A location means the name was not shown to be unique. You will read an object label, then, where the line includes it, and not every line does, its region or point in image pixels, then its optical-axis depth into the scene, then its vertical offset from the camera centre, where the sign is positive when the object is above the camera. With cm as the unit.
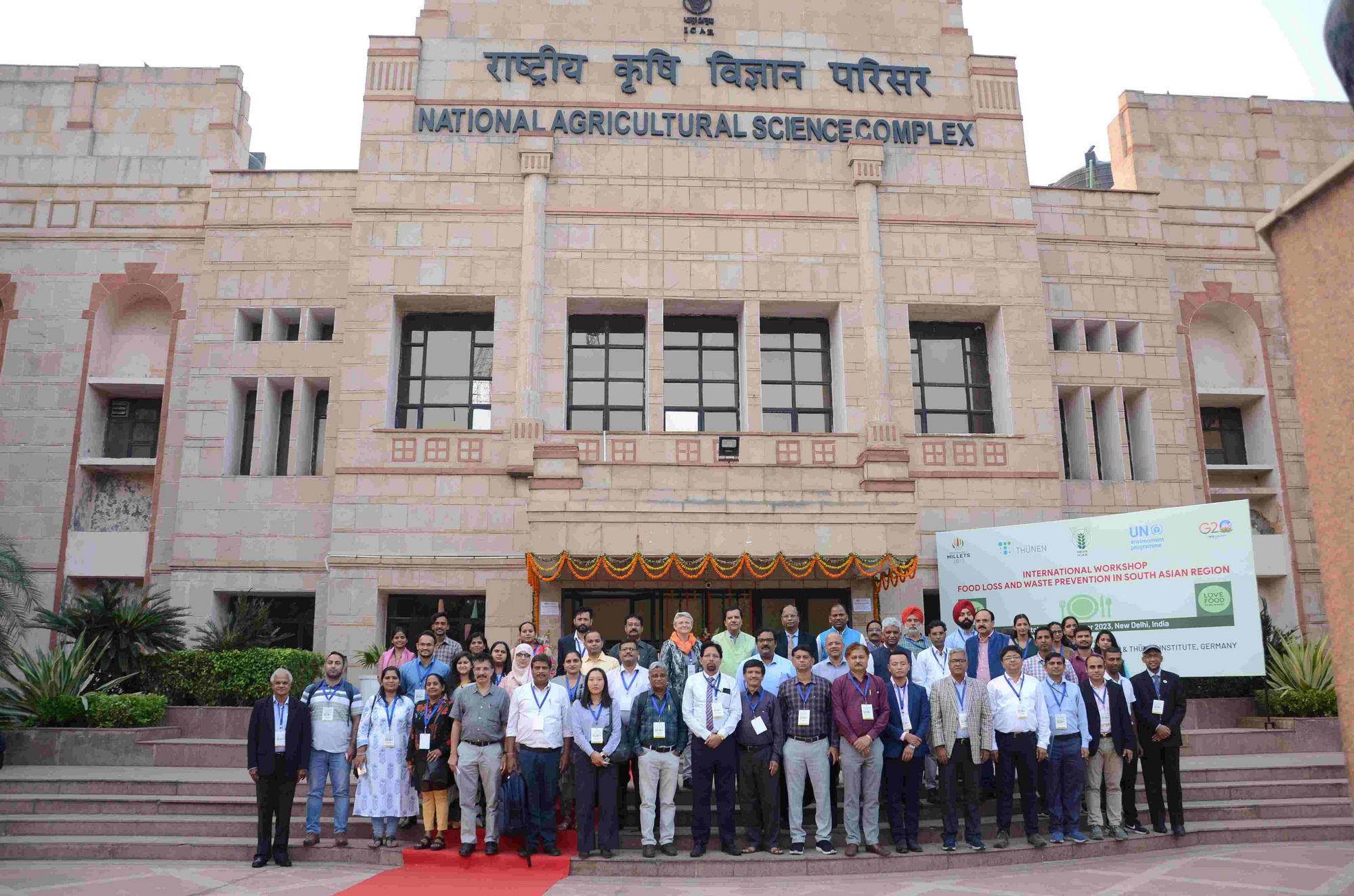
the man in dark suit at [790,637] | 1084 +41
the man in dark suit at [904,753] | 943 -74
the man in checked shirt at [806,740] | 938 -61
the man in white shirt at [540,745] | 929 -64
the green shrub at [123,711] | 1284 -43
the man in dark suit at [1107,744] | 989 -69
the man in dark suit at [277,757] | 933 -75
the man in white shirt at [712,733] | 941 -54
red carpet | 837 -170
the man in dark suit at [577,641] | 1116 +37
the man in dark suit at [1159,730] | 993 -57
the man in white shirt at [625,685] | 964 -10
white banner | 1261 +122
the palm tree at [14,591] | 1652 +144
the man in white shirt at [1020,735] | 961 -58
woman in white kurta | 961 -80
